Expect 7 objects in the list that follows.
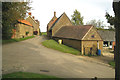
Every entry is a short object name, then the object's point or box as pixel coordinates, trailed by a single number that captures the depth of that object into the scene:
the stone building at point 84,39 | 22.49
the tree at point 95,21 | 74.12
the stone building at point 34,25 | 50.33
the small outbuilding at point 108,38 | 36.34
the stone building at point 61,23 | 34.16
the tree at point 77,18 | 57.76
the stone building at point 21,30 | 26.24
